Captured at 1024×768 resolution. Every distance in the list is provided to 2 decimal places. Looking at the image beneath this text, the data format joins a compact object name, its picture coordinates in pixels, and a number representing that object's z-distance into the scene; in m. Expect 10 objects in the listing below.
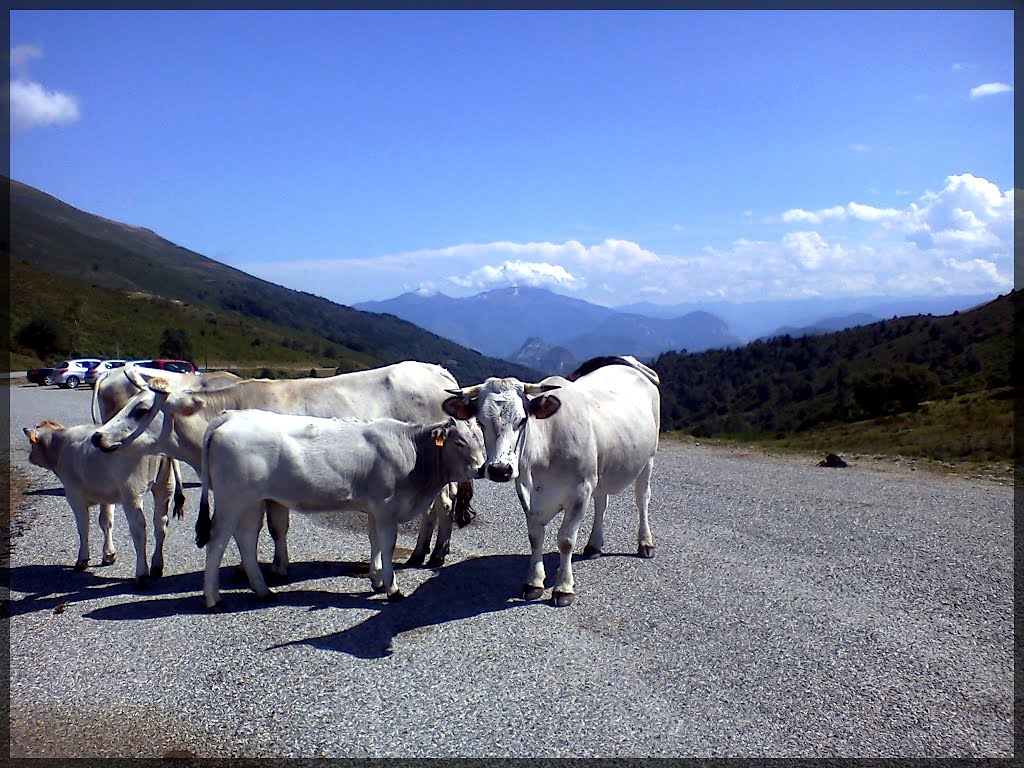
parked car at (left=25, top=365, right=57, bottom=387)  54.22
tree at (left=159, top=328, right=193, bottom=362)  92.00
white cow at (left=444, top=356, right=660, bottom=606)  8.20
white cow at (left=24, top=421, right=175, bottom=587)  9.43
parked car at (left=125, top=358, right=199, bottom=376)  43.39
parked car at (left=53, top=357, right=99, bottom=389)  52.41
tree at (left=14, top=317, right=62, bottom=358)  82.19
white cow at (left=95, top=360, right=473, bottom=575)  9.45
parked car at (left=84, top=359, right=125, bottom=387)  51.91
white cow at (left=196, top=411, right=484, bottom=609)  8.47
